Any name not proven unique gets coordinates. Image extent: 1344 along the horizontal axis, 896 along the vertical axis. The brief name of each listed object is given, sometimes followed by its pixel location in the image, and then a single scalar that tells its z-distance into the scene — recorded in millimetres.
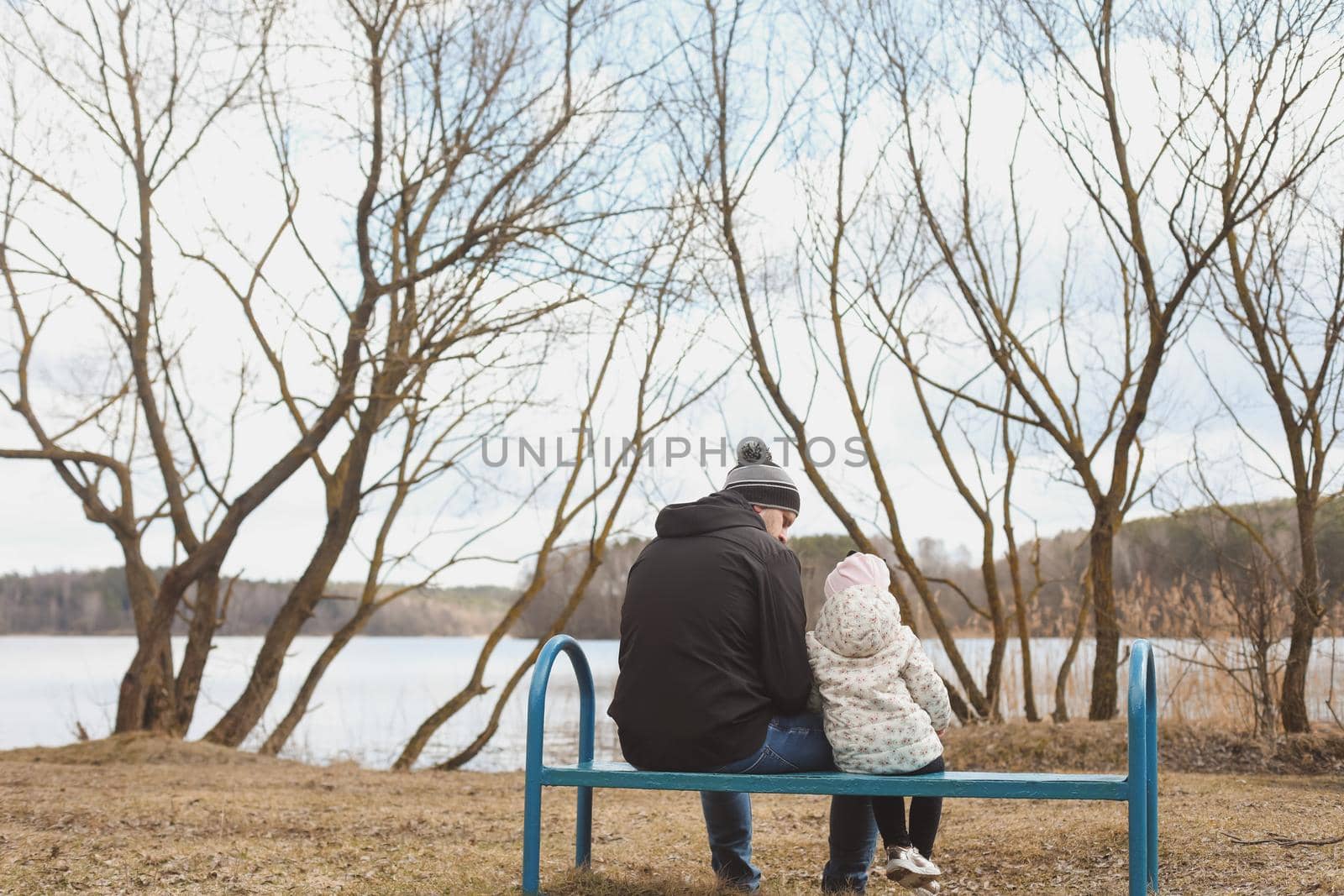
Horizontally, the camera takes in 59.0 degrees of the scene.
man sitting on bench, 3105
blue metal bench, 2848
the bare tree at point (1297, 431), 7242
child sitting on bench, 3016
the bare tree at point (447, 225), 9180
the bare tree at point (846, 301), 8484
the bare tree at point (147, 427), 9648
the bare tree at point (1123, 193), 6887
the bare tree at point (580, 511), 10359
